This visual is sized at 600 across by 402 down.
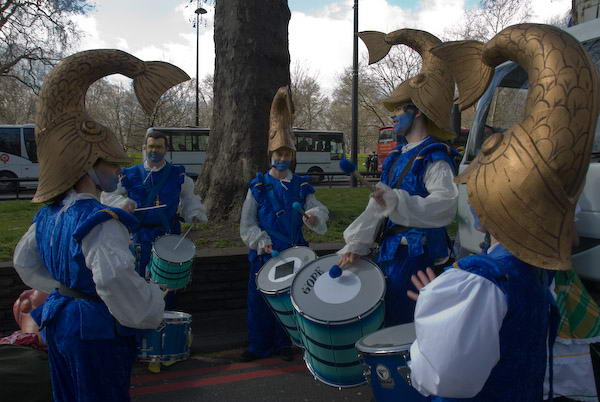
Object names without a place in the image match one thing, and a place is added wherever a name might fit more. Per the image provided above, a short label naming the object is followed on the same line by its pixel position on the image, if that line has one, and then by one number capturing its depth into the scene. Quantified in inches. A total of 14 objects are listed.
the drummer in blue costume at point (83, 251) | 85.0
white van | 116.4
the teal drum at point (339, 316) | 105.9
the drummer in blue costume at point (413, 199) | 109.7
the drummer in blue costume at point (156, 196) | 182.2
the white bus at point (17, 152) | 850.1
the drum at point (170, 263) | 170.1
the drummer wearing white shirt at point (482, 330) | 58.9
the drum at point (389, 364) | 86.0
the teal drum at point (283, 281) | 135.4
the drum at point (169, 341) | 162.6
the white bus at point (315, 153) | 1014.4
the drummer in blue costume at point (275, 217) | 170.7
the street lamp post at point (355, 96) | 548.9
